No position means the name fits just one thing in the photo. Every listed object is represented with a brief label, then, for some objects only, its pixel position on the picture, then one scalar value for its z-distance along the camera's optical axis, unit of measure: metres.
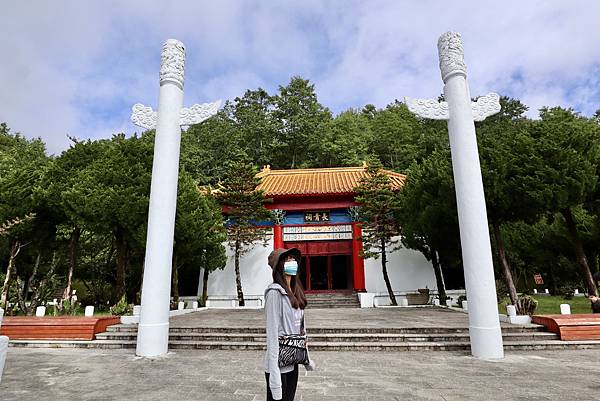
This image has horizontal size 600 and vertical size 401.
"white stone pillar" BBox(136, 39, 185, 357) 5.46
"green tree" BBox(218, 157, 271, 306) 13.44
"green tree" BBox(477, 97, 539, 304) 8.40
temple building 14.41
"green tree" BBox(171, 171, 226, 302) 10.52
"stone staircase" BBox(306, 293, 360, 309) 13.62
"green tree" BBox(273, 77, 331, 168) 27.69
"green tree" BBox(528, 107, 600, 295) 8.12
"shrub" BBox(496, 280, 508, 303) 11.47
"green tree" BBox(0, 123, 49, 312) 9.91
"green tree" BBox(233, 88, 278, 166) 27.73
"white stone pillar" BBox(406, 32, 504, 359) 5.20
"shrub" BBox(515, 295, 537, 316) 7.18
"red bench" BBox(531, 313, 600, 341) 6.00
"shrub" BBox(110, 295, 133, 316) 8.10
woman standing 2.11
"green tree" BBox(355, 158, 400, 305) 12.61
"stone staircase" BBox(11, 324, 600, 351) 5.95
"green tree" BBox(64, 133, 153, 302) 9.38
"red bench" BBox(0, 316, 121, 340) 6.64
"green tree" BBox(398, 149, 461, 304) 9.69
